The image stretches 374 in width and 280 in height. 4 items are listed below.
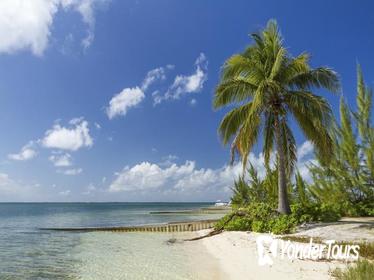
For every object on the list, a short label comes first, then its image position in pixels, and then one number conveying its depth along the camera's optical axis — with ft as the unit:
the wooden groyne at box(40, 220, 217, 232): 101.11
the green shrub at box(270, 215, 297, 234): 56.54
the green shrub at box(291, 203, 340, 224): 62.13
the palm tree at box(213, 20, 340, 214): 61.67
